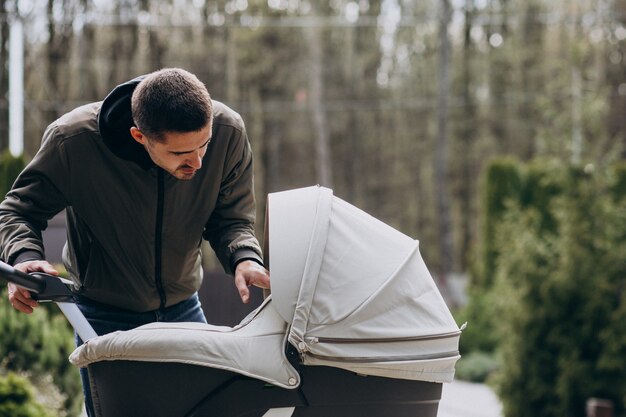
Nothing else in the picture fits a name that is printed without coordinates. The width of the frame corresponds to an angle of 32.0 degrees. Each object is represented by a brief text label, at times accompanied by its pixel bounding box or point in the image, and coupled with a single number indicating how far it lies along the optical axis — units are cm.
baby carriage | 259
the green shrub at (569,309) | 793
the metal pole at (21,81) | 2045
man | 286
